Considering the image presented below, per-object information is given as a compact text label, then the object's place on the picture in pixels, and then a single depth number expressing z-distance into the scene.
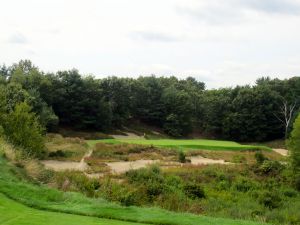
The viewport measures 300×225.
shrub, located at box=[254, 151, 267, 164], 39.59
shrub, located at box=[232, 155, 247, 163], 42.05
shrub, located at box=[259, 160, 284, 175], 37.28
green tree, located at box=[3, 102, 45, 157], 25.65
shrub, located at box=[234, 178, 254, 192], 31.09
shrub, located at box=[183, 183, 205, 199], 25.96
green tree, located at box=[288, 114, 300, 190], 33.81
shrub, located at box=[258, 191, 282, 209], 26.73
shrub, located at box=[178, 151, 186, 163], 40.39
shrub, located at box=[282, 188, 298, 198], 31.04
